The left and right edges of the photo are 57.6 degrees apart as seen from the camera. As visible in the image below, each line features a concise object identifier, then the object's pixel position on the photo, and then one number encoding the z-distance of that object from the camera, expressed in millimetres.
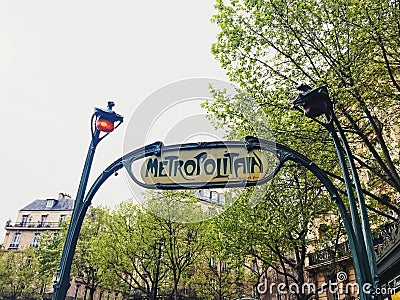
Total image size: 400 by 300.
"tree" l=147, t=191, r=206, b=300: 21312
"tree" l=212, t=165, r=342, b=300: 12953
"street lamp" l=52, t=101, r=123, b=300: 3904
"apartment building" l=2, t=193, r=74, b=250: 45344
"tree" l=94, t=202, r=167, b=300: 21359
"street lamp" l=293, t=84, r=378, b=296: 3615
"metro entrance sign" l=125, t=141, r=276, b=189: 3678
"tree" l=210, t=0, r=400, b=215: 8156
